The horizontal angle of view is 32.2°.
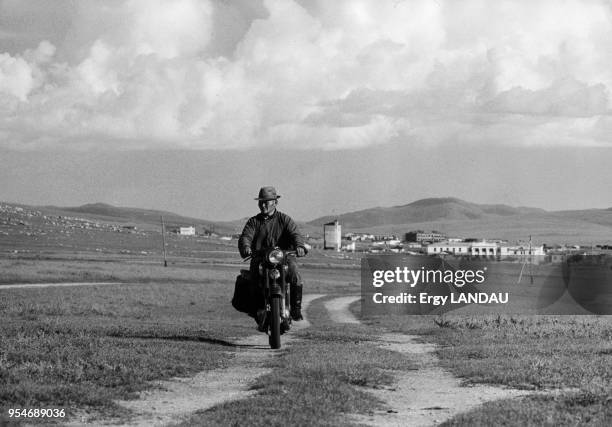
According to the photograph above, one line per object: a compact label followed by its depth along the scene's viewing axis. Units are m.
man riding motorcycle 20.44
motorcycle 20.29
